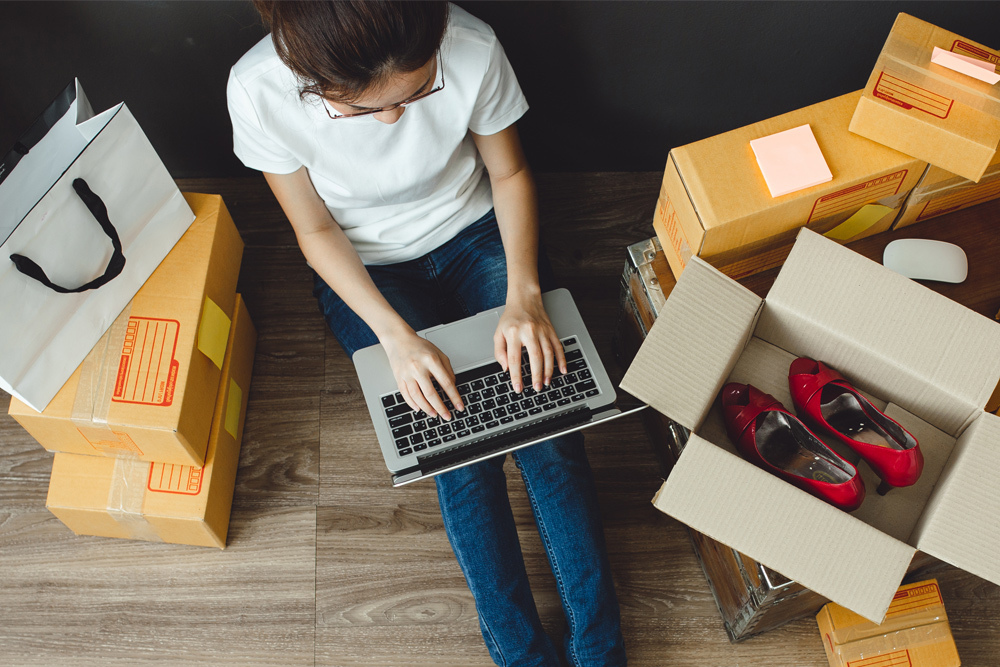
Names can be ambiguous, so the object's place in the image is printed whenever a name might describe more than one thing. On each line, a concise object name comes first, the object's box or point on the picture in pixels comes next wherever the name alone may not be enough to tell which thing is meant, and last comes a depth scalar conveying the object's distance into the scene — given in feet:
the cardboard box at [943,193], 3.32
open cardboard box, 2.68
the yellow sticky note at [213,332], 3.95
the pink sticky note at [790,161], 3.06
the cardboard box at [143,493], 4.05
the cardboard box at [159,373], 3.67
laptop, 3.45
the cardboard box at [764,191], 3.06
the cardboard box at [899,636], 3.97
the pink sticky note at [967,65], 3.10
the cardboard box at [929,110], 2.99
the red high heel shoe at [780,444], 3.11
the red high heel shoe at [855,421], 3.01
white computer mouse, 3.44
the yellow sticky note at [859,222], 3.36
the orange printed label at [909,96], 3.04
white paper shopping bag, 3.27
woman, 3.33
